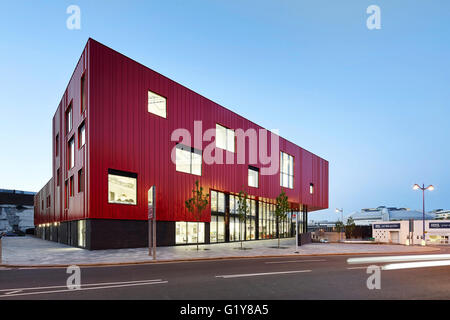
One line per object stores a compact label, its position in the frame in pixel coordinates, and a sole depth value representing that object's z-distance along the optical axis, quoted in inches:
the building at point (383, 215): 5251.5
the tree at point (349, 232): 2969.7
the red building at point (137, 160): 1003.3
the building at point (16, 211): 3174.2
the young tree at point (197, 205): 1107.3
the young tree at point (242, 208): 1184.0
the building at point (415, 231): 2534.4
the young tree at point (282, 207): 1198.7
